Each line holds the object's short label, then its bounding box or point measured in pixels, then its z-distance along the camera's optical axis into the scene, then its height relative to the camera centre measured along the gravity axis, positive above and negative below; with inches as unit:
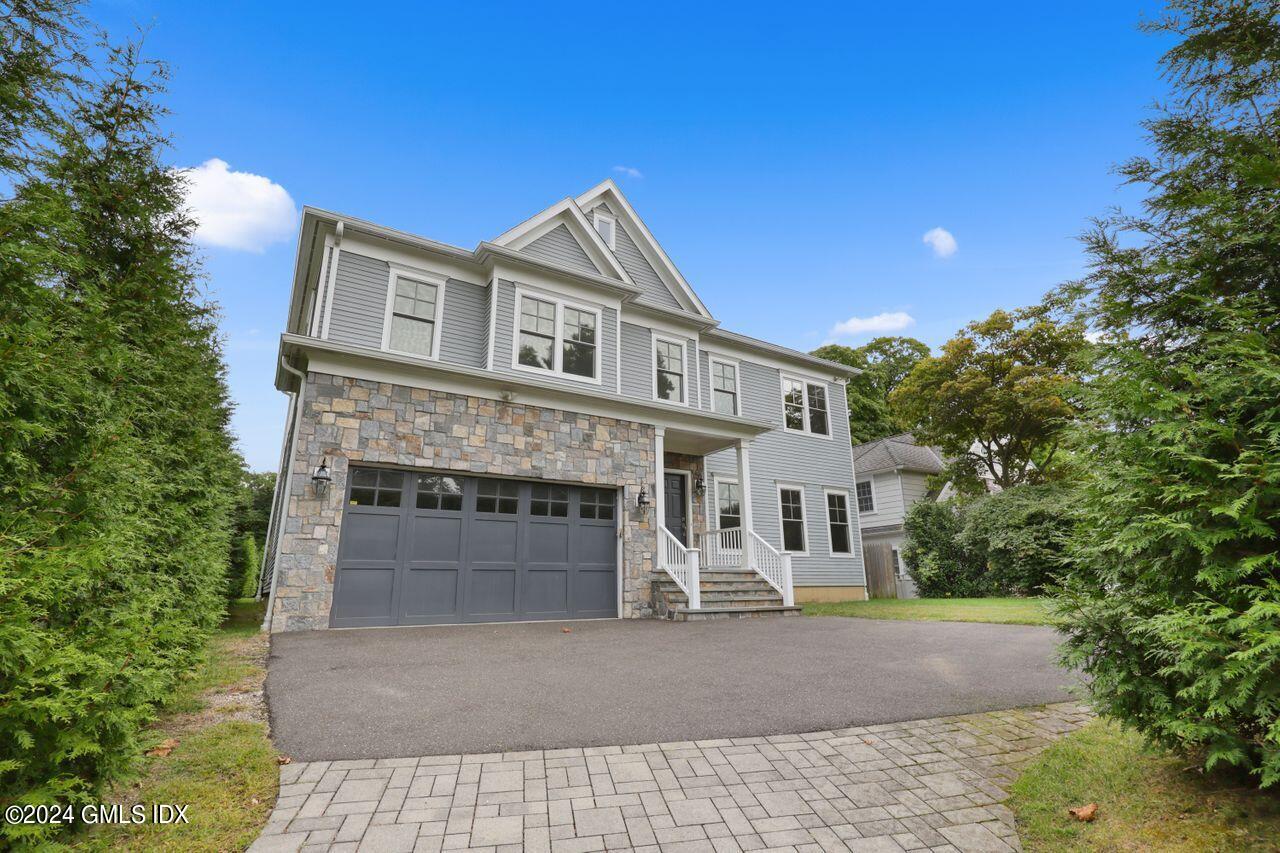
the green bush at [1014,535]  542.9 +18.1
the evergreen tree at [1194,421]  83.7 +22.7
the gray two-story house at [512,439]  316.5 +79.5
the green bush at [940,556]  625.9 -3.2
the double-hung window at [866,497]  859.4 +87.3
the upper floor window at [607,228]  503.2 +295.2
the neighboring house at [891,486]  812.6 +100.6
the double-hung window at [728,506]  513.6 +45.8
